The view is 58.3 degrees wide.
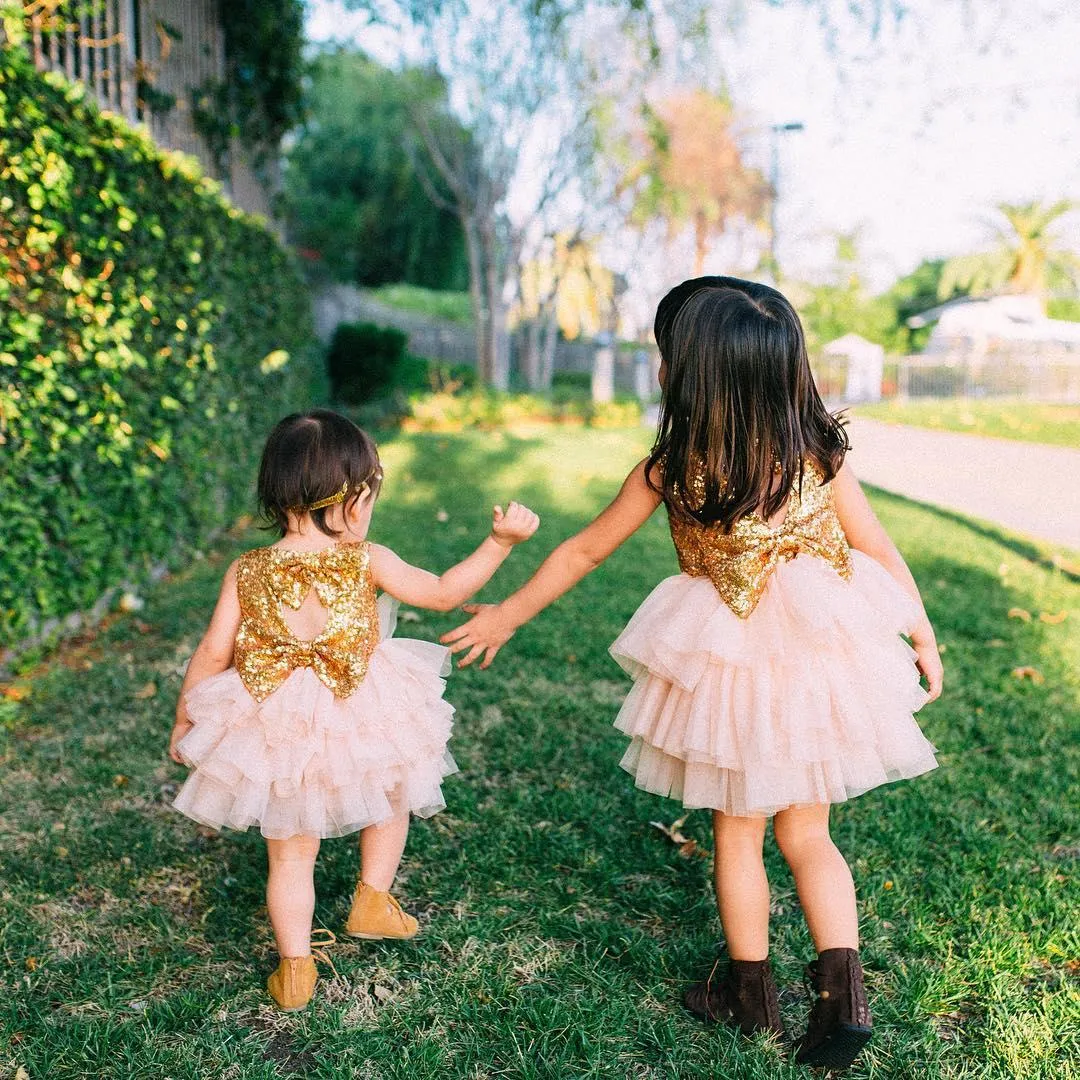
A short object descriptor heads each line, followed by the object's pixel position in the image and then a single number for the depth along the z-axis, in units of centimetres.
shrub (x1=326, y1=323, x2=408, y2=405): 1575
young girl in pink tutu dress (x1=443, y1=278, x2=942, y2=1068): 187
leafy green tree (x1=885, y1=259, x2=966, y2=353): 5006
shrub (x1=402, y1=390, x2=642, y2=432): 1434
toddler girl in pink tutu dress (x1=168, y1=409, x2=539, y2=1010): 207
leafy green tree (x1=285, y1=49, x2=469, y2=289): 2208
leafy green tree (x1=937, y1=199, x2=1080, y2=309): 4097
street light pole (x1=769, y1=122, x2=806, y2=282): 2147
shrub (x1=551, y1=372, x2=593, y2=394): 2867
